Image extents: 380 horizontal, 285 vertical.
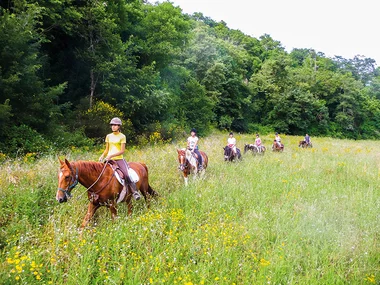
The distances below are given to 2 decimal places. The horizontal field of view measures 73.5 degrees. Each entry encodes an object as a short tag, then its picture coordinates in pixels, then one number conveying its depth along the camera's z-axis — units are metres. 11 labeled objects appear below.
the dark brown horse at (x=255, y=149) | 16.84
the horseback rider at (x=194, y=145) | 9.88
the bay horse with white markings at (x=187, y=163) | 8.96
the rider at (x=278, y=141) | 19.03
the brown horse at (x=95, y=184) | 4.52
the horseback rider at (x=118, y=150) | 5.70
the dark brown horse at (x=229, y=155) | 13.02
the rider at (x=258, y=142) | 17.52
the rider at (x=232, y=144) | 13.13
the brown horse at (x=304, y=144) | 22.81
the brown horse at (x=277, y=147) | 19.08
